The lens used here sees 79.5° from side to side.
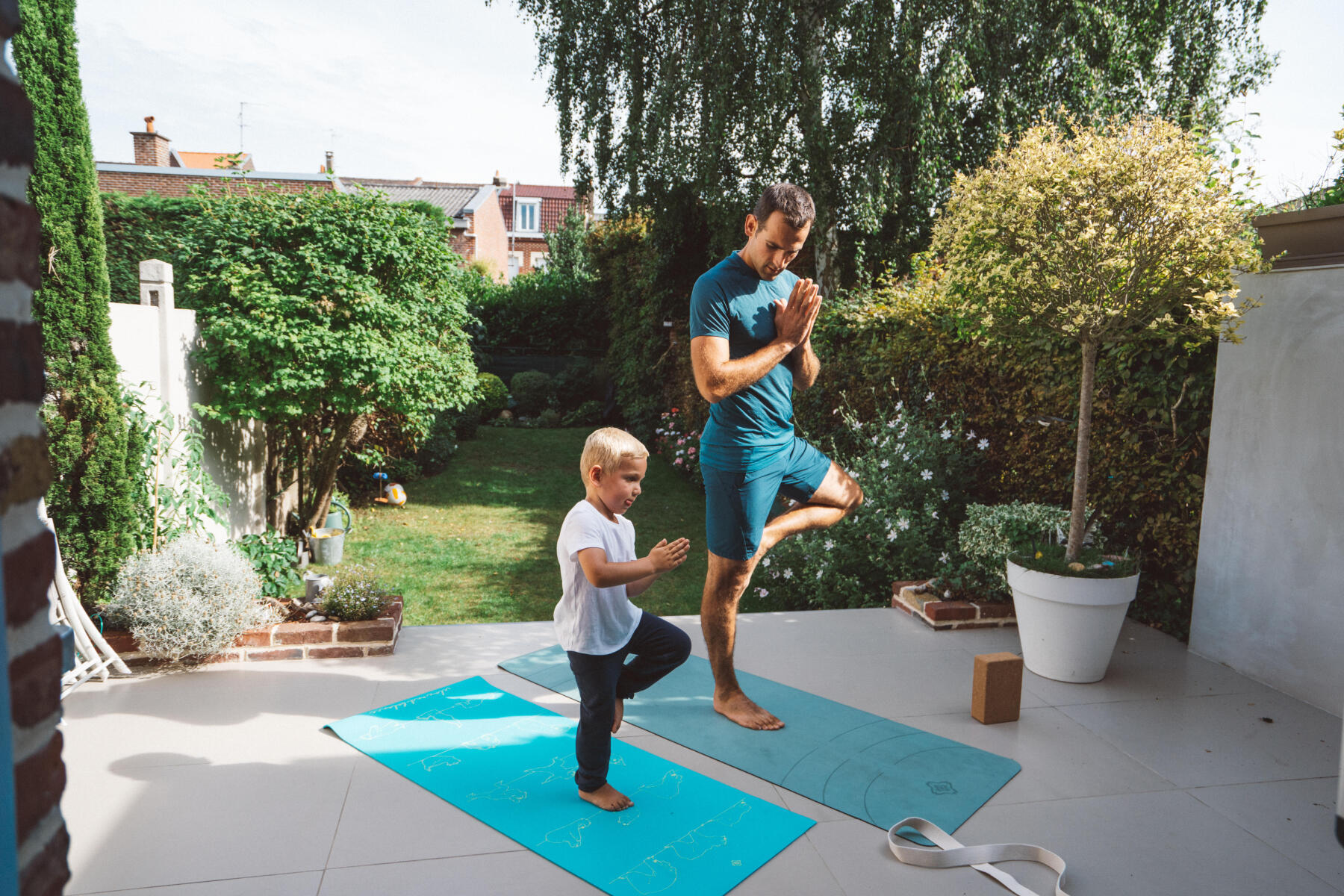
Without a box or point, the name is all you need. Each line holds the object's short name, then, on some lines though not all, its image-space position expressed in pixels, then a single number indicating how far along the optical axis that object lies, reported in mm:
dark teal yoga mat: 2564
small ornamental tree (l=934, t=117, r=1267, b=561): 3166
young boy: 2271
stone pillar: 4551
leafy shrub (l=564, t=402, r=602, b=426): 13969
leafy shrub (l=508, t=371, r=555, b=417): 14375
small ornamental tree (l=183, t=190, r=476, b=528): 5207
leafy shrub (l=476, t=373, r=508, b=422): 13500
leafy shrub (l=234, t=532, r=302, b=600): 4938
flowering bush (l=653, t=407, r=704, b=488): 9008
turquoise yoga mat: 2209
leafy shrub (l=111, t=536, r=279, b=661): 3438
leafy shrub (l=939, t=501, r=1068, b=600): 3943
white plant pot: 3385
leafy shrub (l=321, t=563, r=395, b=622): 3791
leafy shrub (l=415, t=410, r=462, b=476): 9757
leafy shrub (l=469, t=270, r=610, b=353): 15688
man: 2854
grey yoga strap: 2232
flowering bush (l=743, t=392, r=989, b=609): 4891
